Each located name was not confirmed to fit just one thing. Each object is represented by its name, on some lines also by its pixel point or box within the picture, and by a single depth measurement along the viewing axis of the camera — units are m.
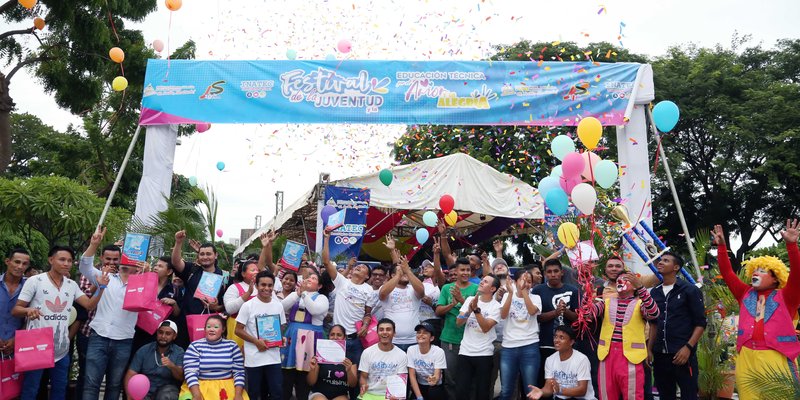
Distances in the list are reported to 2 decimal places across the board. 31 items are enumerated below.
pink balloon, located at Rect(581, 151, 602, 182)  6.36
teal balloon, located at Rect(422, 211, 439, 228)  10.80
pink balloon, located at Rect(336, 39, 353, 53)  9.02
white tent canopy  11.02
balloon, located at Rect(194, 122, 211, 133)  9.20
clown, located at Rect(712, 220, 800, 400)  5.32
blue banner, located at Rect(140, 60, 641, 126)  9.07
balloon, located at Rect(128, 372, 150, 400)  5.84
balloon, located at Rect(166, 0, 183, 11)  8.13
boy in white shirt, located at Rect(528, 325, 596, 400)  5.93
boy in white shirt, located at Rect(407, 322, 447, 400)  6.39
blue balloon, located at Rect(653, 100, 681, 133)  6.96
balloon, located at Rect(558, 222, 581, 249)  6.70
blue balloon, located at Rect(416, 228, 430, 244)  12.27
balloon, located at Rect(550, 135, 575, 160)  6.64
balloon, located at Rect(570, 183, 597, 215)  6.07
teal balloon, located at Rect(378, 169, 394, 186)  10.54
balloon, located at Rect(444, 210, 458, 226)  10.17
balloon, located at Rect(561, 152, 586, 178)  6.23
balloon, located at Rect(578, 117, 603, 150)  6.38
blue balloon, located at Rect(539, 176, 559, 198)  6.78
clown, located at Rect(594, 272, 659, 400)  5.75
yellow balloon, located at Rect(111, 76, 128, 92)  8.89
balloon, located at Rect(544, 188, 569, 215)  6.50
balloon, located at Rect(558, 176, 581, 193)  6.41
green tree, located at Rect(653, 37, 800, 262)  19.88
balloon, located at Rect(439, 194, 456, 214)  9.99
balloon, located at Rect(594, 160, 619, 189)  6.25
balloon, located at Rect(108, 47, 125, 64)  9.02
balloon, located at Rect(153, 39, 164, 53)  8.86
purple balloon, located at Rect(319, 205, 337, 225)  9.67
